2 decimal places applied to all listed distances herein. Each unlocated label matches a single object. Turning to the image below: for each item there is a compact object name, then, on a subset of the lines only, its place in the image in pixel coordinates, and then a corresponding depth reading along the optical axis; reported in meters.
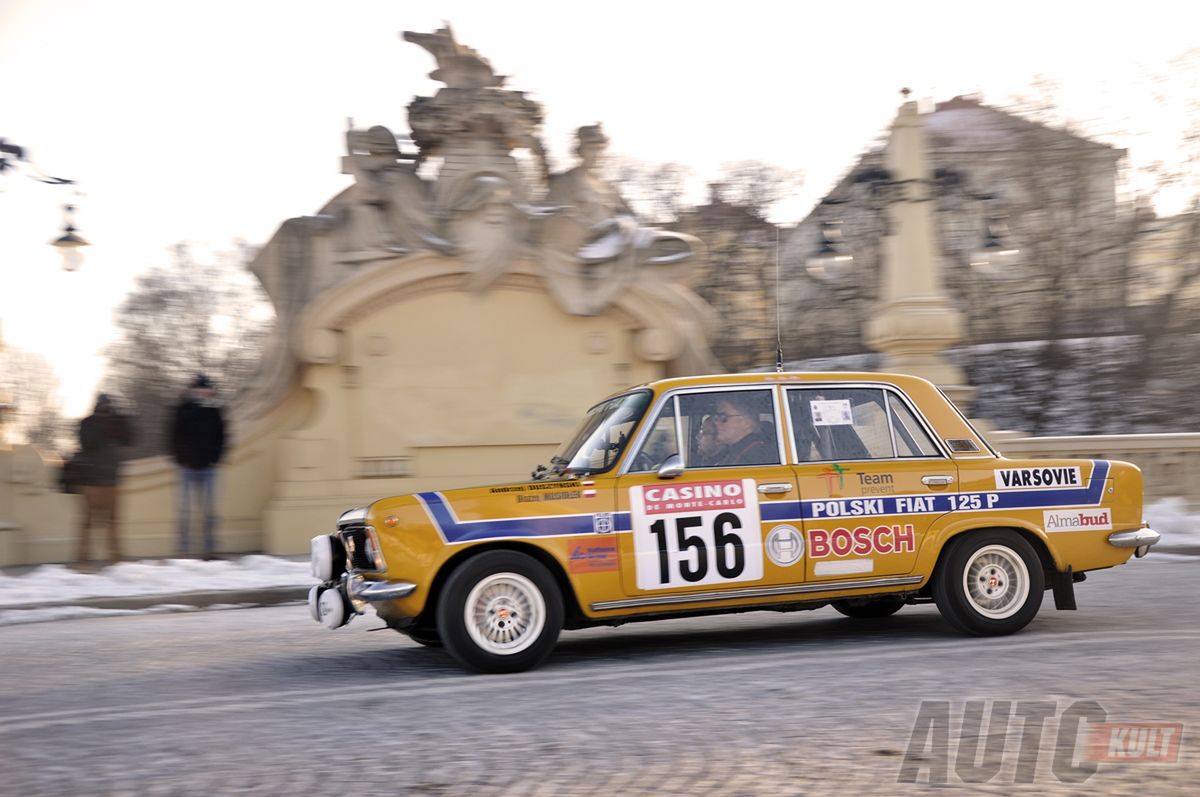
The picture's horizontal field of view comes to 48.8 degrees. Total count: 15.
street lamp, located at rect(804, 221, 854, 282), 16.88
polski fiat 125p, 7.61
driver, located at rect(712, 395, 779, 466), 8.17
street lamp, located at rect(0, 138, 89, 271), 16.19
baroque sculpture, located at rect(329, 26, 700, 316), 18.34
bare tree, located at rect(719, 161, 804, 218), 38.31
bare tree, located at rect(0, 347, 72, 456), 53.78
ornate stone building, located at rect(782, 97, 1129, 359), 29.17
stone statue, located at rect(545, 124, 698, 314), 18.66
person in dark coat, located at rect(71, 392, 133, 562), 15.46
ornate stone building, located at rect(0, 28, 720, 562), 17.92
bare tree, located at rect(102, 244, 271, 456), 48.88
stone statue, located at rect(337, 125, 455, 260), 18.30
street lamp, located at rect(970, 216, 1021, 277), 17.12
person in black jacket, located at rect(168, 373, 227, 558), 16.19
